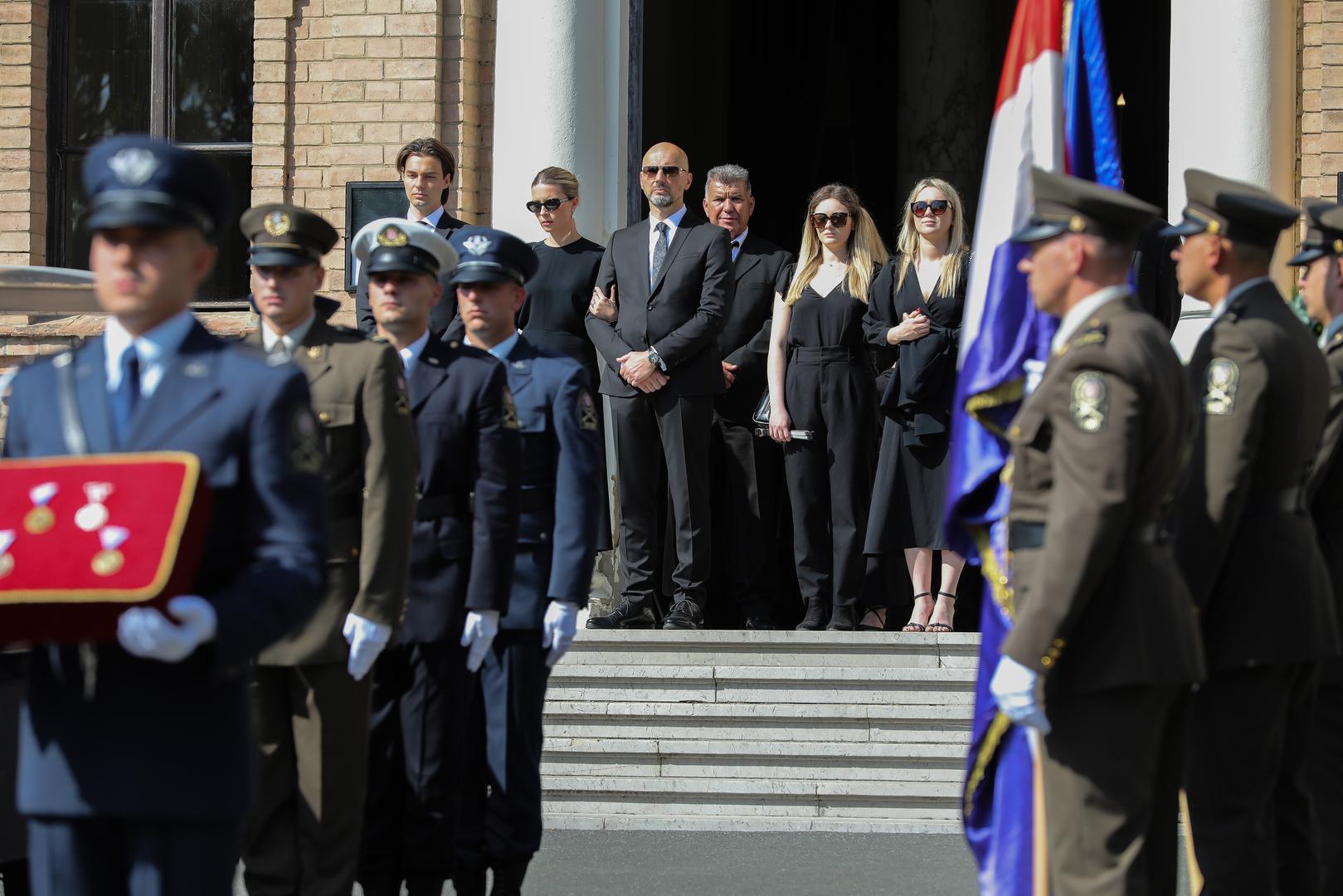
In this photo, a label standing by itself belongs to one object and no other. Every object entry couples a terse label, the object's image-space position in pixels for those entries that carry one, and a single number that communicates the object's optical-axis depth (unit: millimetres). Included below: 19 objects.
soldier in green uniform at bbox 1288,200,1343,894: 10586
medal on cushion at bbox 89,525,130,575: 6082
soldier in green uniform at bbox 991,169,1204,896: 8258
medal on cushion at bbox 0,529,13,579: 6187
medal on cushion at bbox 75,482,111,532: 6152
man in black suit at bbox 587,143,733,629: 18172
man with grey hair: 18984
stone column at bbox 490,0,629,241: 21359
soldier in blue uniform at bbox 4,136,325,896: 6352
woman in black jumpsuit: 18437
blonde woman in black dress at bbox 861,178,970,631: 17922
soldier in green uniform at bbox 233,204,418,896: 10398
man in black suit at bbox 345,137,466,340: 18156
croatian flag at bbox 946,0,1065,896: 10070
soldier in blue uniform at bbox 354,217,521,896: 11227
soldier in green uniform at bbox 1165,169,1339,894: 9297
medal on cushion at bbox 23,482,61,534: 6187
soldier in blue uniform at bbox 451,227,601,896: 11773
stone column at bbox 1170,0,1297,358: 20391
